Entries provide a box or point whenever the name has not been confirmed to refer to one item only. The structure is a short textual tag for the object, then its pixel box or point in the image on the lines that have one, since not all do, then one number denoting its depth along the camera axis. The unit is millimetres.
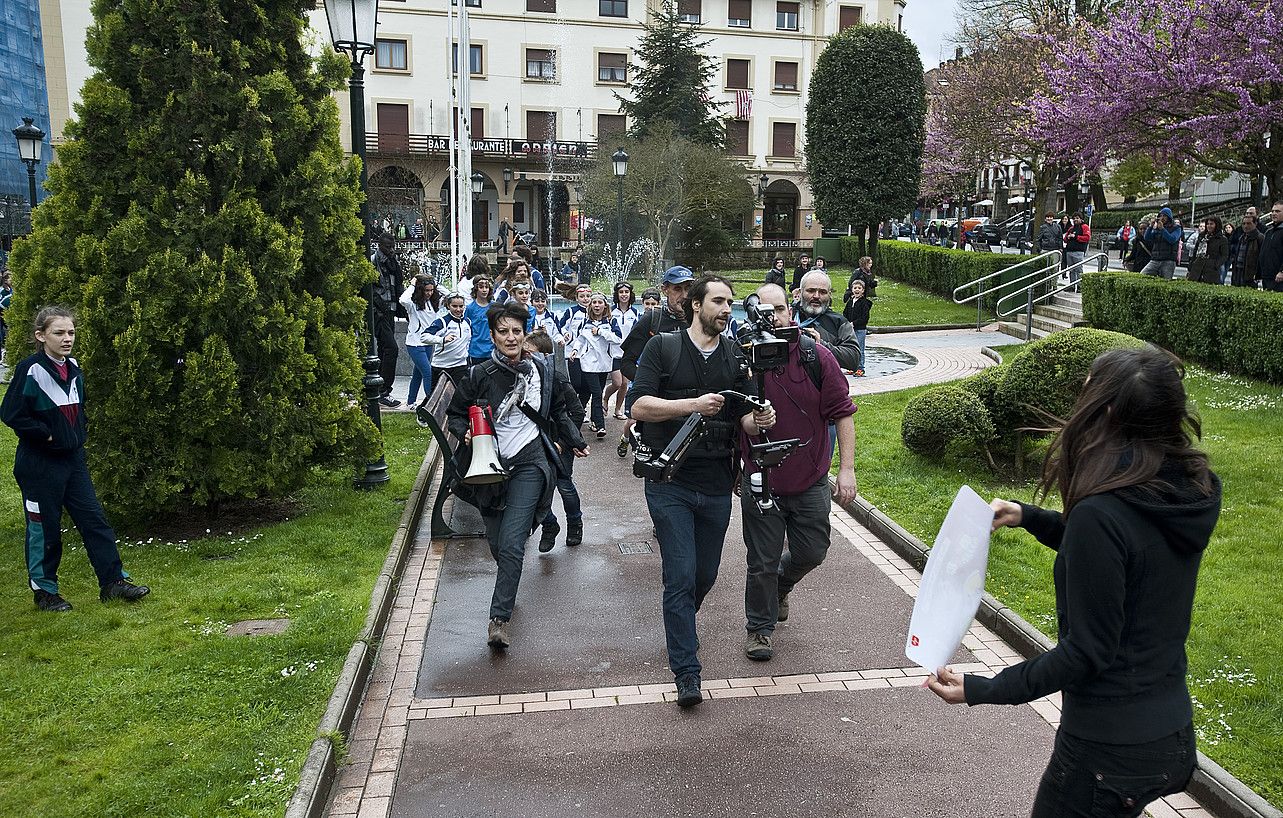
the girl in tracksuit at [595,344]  11992
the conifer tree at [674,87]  42750
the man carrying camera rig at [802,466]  5676
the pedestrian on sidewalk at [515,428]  6234
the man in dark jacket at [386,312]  14180
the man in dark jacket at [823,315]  7844
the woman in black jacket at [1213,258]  16969
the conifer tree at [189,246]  7273
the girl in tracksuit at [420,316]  13094
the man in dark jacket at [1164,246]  18453
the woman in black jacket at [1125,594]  2549
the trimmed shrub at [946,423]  9461
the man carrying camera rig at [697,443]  5246
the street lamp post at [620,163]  26844
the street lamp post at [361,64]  9148
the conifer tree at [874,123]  33438
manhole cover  6066
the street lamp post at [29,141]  18891
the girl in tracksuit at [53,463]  6043
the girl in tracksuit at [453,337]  11484
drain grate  8023
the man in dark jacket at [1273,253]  14977
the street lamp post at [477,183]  43038
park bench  7218
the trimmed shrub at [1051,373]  8883
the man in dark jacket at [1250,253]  16438
